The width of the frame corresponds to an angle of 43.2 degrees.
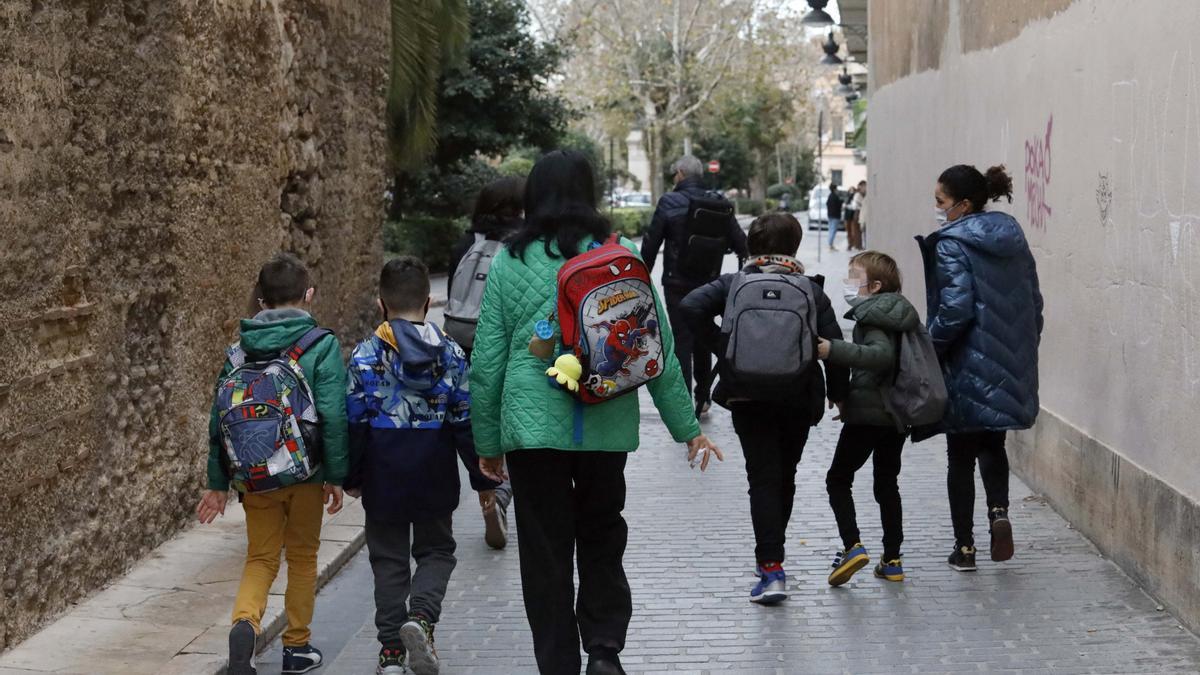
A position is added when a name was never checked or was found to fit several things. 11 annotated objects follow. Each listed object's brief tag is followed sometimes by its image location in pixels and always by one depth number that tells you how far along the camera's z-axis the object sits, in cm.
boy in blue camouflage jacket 530
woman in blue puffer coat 659
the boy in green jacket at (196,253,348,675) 523
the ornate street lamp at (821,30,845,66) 2922
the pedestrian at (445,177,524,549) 745
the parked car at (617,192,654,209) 6306
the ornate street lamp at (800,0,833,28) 2117
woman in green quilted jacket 475
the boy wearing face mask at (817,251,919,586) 625
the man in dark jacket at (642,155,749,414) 1084
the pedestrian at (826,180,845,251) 3872
